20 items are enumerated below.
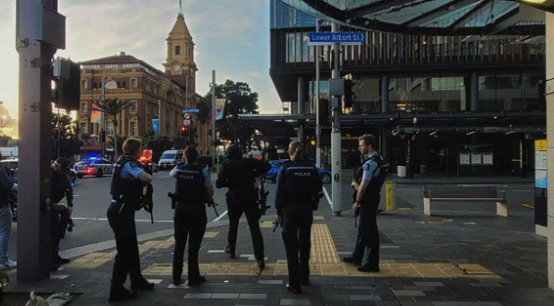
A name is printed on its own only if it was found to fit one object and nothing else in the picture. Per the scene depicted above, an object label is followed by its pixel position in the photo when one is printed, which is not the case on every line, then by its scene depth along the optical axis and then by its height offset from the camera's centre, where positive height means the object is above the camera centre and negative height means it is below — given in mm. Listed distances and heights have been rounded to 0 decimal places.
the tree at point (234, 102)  75000 +9280
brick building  79750 +11699
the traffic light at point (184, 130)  28375 +1581
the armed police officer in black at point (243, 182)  6520 -407
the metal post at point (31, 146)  5508 +111
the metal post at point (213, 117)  41844 +3562
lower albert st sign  11359 +3014
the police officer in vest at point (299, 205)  5387 -628
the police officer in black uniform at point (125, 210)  4977 -632
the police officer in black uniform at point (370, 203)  6023 -673
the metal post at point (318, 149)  25505 +329
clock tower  100750 +23467
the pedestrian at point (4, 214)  5973 -826
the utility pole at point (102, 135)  40816 +1793
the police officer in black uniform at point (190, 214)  5500 -739
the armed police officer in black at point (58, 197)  6348 -663
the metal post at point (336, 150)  12250 +122
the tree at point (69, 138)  51406 +1987
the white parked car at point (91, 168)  30219 -906
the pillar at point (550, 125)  5086 +338
